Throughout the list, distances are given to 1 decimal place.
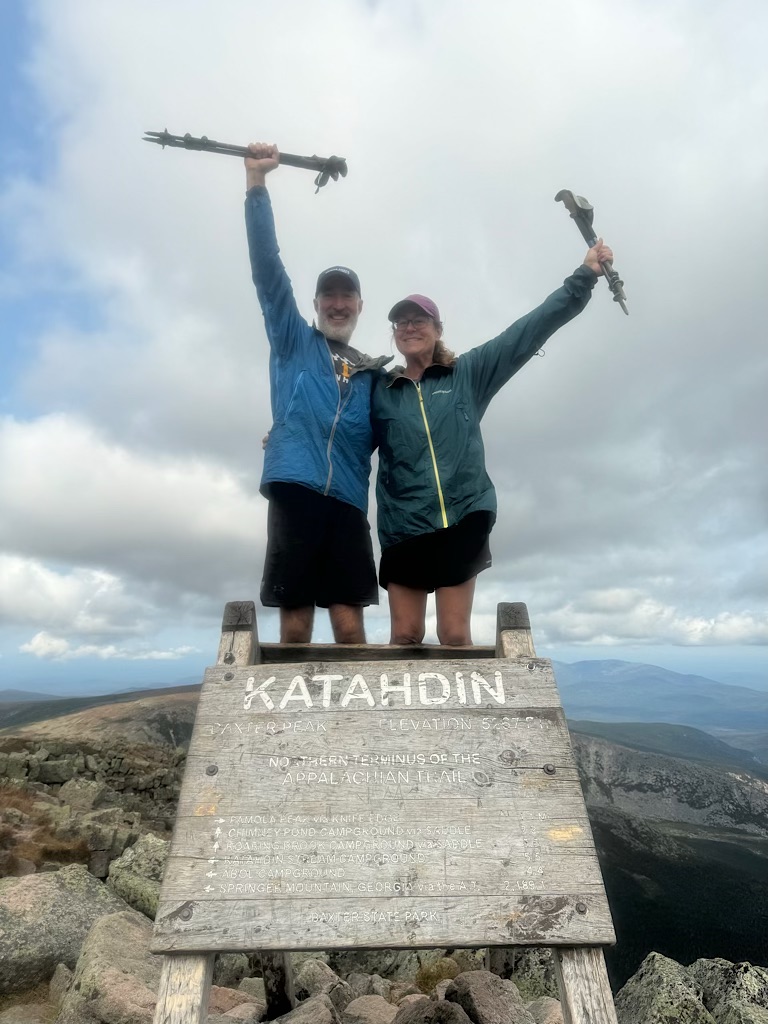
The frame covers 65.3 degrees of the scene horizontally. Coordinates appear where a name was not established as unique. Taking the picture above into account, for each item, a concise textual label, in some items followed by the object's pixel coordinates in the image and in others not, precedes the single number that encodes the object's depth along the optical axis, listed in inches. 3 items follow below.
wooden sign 113.1
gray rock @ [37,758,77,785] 1284.4
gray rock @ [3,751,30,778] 1246.5
